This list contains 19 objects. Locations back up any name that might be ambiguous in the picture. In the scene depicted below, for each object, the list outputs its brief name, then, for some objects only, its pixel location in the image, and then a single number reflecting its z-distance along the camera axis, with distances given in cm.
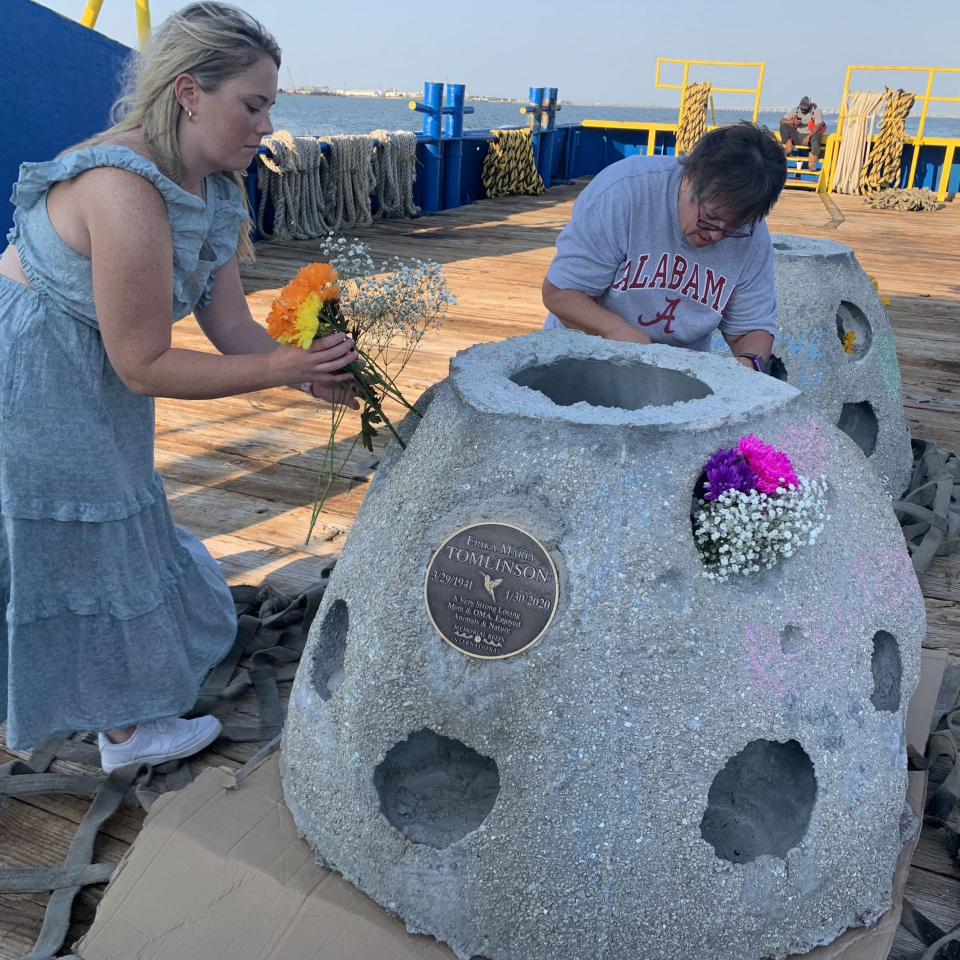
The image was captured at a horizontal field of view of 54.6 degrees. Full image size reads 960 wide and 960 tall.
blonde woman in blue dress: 196
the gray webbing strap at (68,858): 217
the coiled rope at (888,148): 1516
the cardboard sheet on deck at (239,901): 191
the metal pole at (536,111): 1526
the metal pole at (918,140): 1495
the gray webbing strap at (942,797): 210
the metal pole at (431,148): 1236
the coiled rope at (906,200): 1465
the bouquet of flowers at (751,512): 180
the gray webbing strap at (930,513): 395
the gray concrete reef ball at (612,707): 176
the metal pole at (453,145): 1246
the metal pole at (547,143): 1611
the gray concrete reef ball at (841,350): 401
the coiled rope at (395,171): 1160
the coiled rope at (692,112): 1561
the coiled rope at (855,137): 1524
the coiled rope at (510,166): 1470
